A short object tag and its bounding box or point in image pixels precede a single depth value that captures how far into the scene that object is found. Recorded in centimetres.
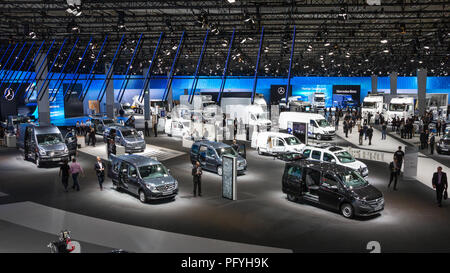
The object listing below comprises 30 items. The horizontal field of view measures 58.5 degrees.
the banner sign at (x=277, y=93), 4466
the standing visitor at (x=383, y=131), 2598
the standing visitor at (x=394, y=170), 1412
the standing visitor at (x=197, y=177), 1335
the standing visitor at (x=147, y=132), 2906
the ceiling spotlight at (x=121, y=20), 2153
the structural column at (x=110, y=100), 3950
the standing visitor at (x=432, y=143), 2164
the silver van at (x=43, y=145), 1811
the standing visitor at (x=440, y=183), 1198
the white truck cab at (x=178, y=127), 2716
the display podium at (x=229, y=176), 1287
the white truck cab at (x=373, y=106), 3791
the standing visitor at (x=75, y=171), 1413
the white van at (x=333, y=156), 1553
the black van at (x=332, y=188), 1110
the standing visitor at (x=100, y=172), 1433
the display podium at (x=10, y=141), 2457
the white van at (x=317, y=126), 2677
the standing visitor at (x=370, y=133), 2446
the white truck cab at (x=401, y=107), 3362
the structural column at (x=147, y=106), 4022
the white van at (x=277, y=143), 2012
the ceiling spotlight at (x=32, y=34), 2405
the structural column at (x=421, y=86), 3584
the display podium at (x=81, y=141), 2406
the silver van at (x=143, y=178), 1270
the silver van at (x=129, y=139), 2211
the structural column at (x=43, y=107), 3080
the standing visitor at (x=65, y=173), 1401
